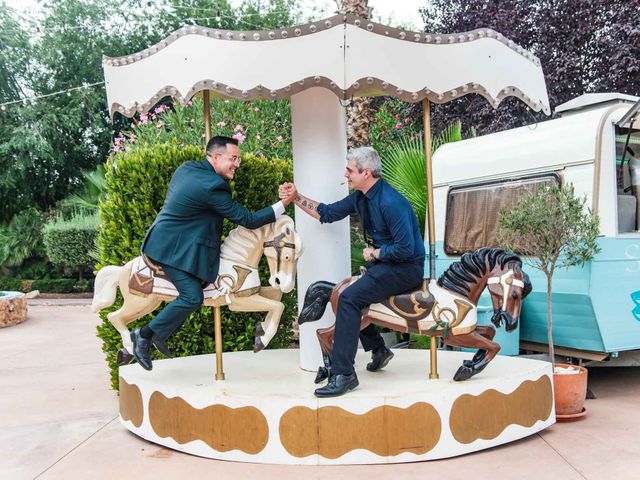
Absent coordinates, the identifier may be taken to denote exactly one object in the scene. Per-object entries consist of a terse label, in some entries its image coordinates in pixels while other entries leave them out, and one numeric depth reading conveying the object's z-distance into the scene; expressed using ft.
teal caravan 17.28
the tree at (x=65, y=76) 59.82
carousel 12.25
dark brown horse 13.25
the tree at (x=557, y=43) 36.78
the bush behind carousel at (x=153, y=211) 18.17
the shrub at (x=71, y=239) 52.65
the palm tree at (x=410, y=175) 24.91
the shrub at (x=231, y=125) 29.86
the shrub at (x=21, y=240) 57.21
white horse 14.25
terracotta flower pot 15.42
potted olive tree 15.48
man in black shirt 12.87
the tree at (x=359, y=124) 27.76
